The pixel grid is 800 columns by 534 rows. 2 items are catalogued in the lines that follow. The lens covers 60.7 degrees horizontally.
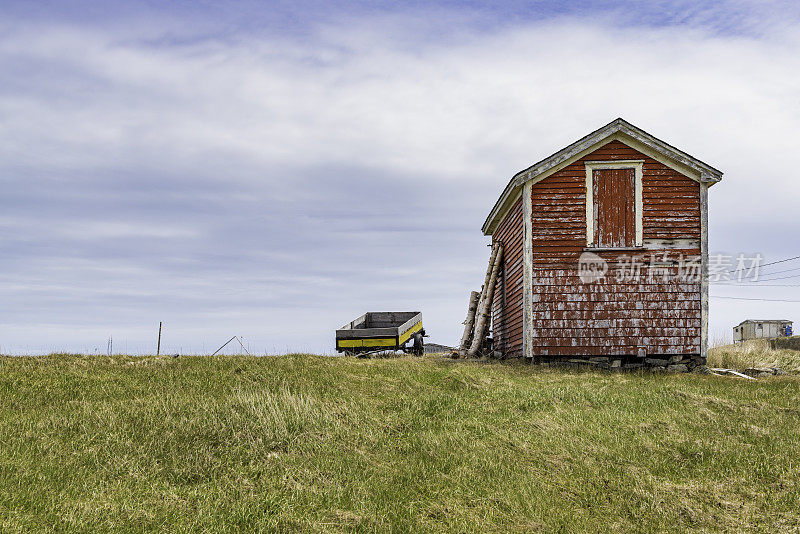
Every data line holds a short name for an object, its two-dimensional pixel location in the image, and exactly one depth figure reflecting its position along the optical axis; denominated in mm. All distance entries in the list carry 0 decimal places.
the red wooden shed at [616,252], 18875
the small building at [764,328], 46688
